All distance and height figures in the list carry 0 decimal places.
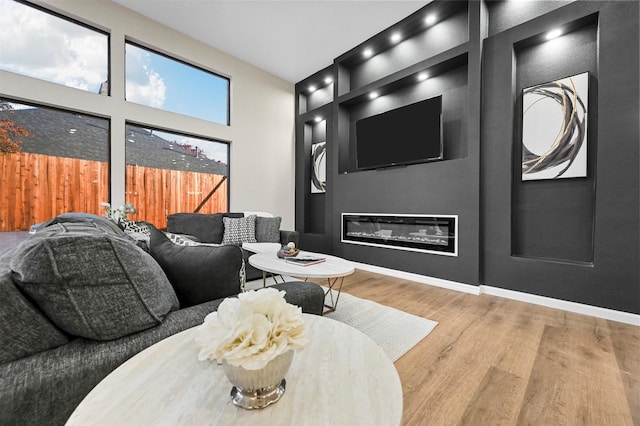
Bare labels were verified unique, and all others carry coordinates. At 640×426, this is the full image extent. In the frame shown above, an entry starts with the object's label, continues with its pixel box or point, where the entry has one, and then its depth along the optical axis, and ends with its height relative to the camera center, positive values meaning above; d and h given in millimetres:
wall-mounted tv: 3346 +1053
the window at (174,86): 3641 +1915
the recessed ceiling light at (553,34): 2566 +1770
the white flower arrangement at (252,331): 491 -239
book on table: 2181 -420
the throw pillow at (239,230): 3668 -271
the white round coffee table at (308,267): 1937 -446
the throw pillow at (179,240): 1375 -157
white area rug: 1814 -902
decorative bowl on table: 2391 -376
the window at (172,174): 3689 +573
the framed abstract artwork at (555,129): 2445 +819
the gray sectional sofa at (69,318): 603 -290
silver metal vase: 512 -340
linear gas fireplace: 3176 -275
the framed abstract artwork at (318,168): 5008 +856
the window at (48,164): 2822 +543
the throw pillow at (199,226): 3559 -208
